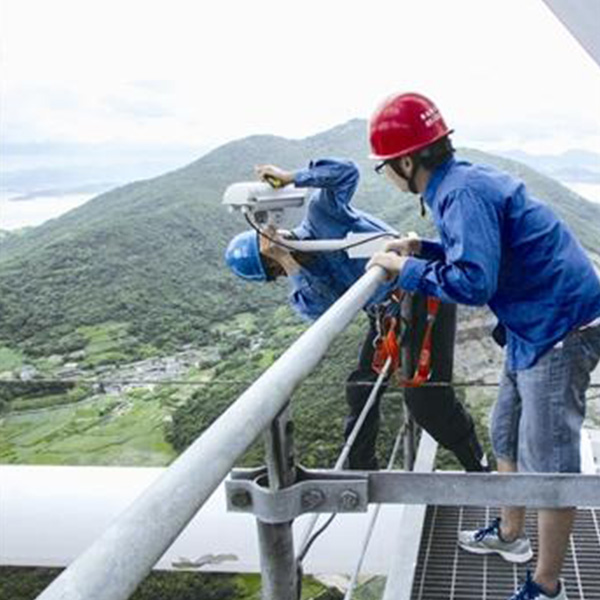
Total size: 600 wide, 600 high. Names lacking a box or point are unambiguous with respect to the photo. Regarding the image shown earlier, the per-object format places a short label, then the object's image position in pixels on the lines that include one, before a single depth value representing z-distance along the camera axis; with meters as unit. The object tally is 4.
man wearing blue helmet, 1.96
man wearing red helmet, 1.23
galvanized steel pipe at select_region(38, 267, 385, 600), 0.37
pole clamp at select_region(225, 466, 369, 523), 0.76
